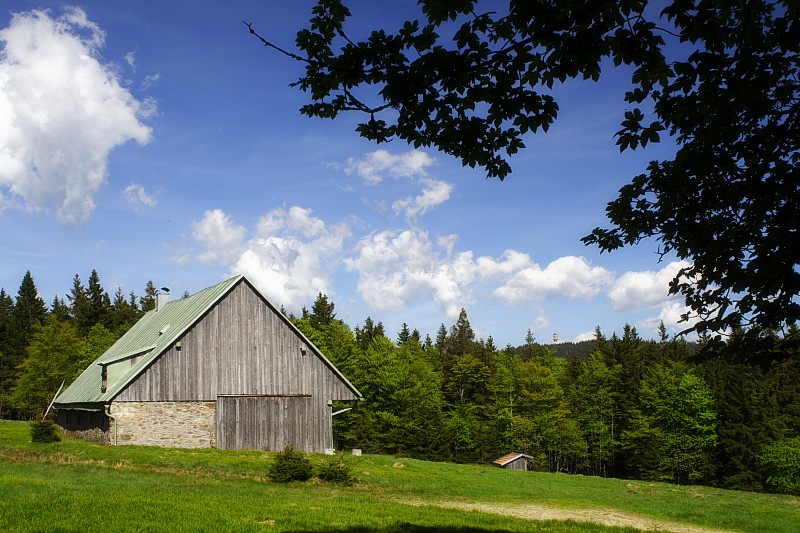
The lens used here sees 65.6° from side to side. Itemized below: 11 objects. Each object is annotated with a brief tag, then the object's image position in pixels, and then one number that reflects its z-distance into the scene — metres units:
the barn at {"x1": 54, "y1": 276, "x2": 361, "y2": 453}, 28.94
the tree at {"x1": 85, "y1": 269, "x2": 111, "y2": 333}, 87.56
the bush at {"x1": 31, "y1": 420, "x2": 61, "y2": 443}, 26.70
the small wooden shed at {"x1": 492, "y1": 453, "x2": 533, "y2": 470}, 42.34
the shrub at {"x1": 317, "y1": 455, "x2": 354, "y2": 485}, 21.77
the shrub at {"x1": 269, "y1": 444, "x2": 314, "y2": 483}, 20.90
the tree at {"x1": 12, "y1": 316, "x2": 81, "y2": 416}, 65.19
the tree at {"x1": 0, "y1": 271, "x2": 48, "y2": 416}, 85.12
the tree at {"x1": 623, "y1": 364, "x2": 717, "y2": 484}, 56.88
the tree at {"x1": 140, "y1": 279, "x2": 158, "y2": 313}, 92.50
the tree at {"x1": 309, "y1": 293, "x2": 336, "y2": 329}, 79.19
